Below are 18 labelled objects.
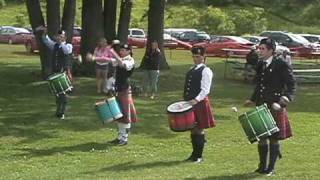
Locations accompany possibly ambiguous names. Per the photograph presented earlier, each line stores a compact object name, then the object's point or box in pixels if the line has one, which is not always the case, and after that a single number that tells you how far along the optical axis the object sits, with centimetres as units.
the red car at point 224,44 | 4422
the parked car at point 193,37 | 5472
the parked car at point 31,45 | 4094
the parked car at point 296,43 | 3925
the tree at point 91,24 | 2520
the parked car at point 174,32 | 5788
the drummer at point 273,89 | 981
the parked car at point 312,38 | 5288
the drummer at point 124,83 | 1241
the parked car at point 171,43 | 4891
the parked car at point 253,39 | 4993
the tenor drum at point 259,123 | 962
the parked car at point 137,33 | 5431
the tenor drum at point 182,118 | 1059
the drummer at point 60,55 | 1519
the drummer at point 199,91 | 1066
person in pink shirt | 1920
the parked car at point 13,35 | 5419
